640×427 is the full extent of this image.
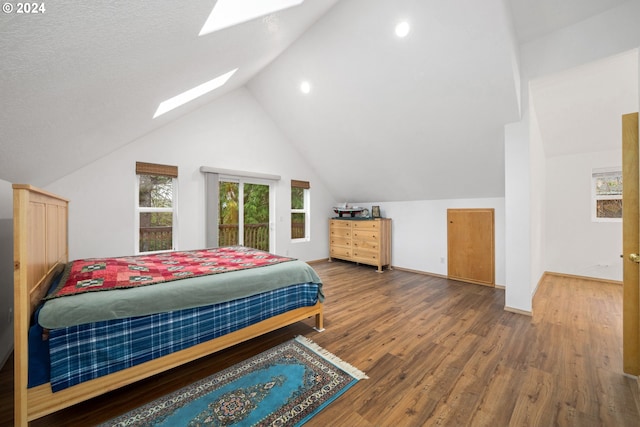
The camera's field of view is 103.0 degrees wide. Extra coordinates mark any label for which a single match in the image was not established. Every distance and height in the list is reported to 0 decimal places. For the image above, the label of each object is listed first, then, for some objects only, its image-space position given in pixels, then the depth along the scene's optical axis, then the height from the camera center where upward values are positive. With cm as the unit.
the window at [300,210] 544 +7
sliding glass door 448 +1
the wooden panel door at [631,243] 179 -23
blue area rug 142 -115
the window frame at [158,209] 354 +19
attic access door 400 -55
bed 118 -66
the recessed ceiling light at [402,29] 255 +187
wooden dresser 500 -58
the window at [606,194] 395 +27
